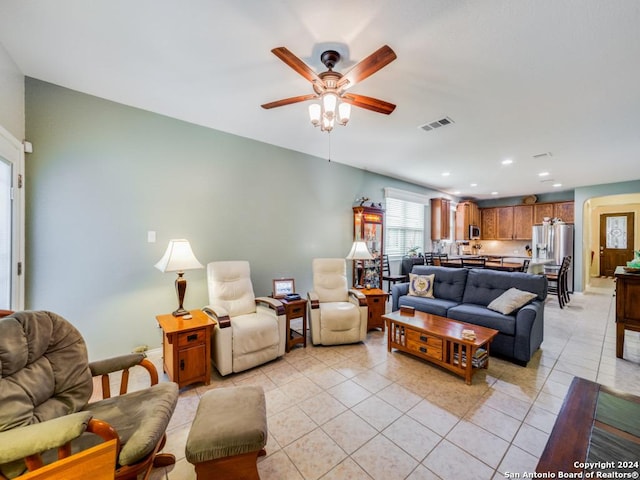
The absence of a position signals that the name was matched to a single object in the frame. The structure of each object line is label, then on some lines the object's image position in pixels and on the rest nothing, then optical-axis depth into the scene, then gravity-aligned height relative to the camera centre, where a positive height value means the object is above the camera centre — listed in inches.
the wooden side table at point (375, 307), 146.9 -40.0
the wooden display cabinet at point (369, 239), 187.6 -0.4
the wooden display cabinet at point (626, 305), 111.9 -29.7
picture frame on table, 141.6 -27.1
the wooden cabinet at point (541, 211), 289.0 +31.3
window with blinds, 234.4 +11.7
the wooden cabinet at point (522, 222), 303.3 +20.1
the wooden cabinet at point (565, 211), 272.7 +29.8
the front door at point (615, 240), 333.1 -2.1
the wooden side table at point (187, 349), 90.1 -40.7
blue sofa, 108.8 -34.9
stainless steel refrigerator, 256.4 -4.7
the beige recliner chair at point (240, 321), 99.7 -35.3
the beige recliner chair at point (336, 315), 125.9 -38.0
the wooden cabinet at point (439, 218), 272.5 +22.1
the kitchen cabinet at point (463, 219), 309.1 +23.8
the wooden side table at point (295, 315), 124.3 -38.4
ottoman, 48.9 -39.5
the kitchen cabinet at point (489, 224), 331.9 +19.1
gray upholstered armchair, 38.5 -30.5
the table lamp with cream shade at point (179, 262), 98.9 -9.5
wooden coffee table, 96.7 -42.4
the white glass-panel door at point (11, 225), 79.7 +4.5
